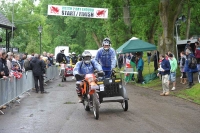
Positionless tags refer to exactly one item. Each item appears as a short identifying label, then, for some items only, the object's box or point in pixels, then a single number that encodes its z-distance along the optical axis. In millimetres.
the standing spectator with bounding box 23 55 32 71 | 23811
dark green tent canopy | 27481
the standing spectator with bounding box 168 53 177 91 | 22156
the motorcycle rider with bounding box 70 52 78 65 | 33475
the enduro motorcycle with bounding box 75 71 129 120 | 12516
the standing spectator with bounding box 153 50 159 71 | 32522
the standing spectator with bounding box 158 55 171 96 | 20016
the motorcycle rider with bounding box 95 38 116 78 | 14852
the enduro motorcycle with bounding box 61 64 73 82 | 30931
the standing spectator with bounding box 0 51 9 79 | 15577
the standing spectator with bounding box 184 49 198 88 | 20344
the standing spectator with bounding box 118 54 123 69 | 46972
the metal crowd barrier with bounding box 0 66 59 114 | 15523
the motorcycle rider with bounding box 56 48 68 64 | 31347
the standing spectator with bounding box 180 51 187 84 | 23745
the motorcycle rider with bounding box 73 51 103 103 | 13474
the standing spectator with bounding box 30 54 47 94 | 21922
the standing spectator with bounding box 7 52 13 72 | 18653
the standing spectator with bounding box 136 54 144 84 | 27891
